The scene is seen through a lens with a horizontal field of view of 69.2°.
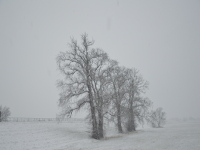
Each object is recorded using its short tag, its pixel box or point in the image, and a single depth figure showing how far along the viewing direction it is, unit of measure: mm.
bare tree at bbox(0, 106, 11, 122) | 54219
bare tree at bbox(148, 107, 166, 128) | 73312
